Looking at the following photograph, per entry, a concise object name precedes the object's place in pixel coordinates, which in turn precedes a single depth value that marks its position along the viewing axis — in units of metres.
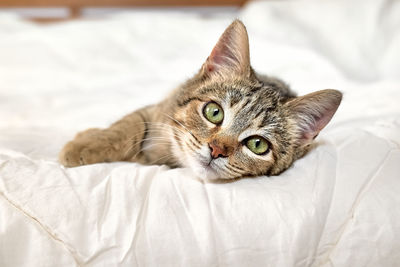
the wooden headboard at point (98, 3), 1.05
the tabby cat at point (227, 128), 0.49
